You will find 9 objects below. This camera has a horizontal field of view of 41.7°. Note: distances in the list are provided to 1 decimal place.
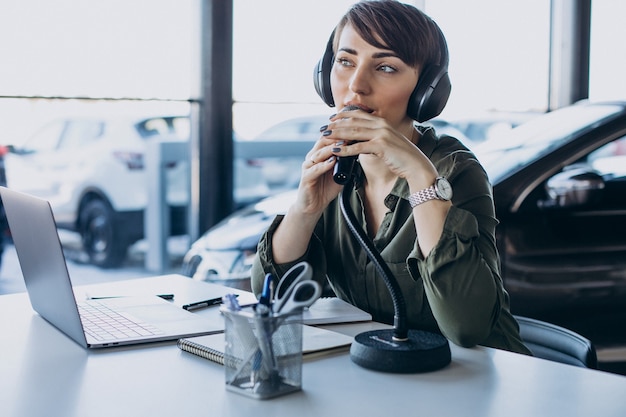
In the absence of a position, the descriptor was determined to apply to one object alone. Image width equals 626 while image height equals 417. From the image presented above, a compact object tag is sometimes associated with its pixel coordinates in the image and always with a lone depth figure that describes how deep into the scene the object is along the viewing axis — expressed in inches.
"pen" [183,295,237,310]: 66.9
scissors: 43.3
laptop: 54.0
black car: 116.6
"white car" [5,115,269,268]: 172.6
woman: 57.7
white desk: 43.0
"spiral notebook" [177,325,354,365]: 51.7
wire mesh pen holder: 44.5
